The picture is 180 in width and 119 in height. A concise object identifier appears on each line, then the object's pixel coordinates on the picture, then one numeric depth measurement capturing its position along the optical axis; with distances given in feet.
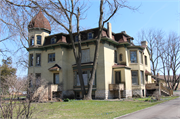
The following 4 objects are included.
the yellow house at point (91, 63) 80.38
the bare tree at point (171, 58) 143.53
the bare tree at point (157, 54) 139.97
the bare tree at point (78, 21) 68.28
